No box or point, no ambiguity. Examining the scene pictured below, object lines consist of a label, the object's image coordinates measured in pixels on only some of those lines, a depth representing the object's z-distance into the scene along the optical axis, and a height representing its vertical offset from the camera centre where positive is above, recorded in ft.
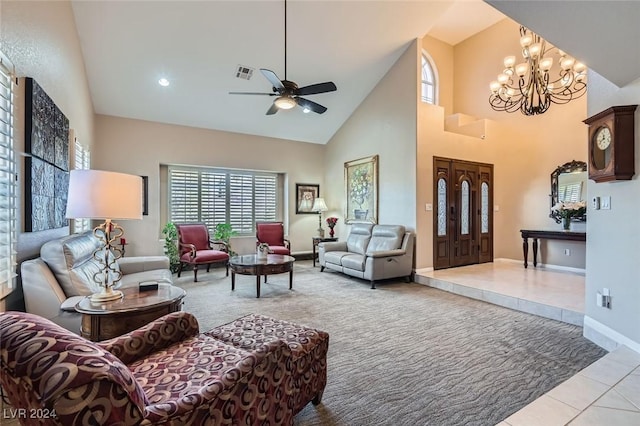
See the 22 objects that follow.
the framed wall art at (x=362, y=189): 20.75 +1.71
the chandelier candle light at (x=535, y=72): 13.02 +6.26
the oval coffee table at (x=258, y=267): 14.05 -2.52
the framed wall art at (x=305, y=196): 25.12 +1.41
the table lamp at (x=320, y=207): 24.30 +0.47
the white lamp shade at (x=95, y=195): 6.45 +0.39
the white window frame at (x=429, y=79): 21.95 +9.70
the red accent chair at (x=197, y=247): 17.75 -2.17
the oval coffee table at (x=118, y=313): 6.36 -2.18
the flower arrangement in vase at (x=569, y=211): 16.98 +0.10
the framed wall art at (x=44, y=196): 7.68 +0.51
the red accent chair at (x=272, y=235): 21.35 -1.59
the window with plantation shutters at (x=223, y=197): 21.24 +1.20
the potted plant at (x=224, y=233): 21.07 -1.44
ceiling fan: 12.27 +5.06
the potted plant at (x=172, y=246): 19.47 -2.13
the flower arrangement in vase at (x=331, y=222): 23.89 -0.72
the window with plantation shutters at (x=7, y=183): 6.31 +0.66
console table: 16.16 -1.34
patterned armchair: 2.64 -2.12
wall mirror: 17.60 +1.75
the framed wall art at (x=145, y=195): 19.48 +1.13
